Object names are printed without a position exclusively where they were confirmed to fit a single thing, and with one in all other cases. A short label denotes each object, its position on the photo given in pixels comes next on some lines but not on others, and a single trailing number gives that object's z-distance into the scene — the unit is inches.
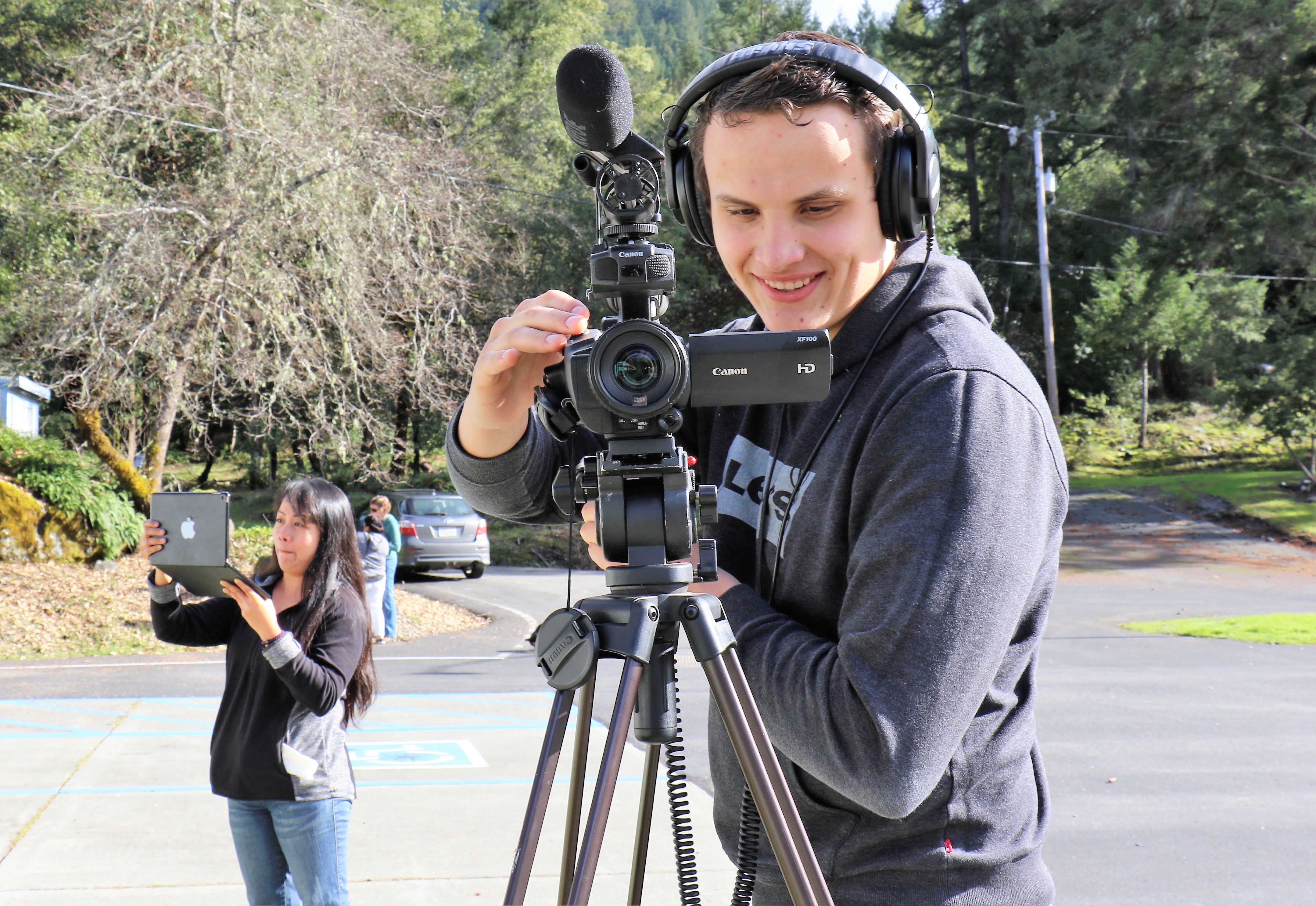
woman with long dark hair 146.0
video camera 56.6
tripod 53.7
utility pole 1186.0
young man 52.6
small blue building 922.1
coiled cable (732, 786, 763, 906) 62.7
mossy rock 544.1
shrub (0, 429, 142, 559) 559.5
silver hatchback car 740.0
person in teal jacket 501.7
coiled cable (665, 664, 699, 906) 62.8
